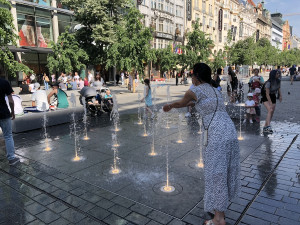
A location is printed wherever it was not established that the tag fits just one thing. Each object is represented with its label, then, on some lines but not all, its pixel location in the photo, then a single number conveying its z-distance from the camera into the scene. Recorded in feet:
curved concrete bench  25.80
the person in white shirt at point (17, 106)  26.32
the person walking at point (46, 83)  73.36
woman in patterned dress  9.11
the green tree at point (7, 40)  38.91
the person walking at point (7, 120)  16.75
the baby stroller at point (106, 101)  36.09
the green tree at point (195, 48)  90.63
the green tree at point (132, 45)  61.52
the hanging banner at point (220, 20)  191.78
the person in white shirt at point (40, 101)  28.09
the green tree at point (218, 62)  99.40
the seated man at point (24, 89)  65.16
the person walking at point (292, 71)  86.09
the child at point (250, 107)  27.87
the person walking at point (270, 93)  22.95
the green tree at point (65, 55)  74.23
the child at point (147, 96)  30.98
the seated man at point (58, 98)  30.02
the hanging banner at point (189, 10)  154.03
